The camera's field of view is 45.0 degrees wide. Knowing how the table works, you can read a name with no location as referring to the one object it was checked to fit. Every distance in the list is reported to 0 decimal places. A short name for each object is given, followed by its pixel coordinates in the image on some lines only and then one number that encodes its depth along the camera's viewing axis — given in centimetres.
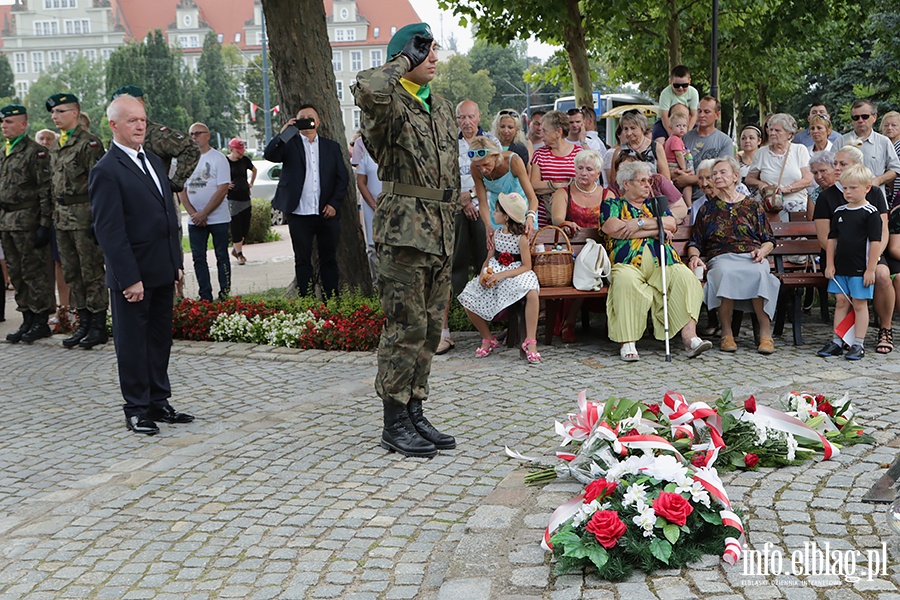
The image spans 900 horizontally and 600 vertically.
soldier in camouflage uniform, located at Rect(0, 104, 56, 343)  1070
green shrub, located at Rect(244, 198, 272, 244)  2133
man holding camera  1020
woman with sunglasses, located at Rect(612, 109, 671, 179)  975
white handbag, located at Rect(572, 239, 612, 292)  875
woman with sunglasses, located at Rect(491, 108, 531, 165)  991
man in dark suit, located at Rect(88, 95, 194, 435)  678
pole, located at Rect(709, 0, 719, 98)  1676
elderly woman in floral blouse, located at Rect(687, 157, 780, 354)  871
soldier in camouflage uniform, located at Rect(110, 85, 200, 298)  1059
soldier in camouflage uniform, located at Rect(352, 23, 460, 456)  580
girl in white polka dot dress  866
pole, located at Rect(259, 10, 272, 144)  4733
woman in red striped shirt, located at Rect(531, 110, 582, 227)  959
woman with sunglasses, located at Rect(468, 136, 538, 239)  888
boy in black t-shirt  843
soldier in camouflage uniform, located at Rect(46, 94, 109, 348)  995
